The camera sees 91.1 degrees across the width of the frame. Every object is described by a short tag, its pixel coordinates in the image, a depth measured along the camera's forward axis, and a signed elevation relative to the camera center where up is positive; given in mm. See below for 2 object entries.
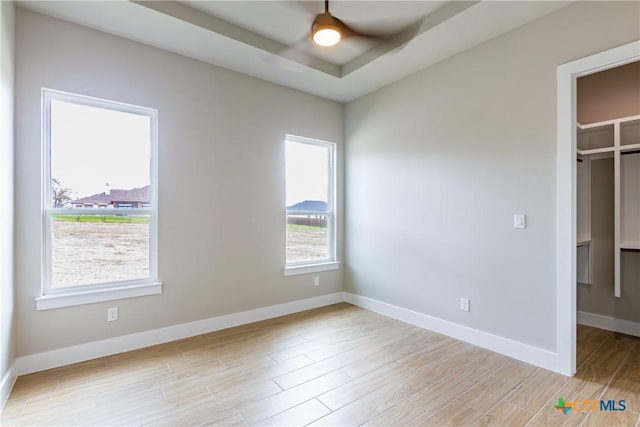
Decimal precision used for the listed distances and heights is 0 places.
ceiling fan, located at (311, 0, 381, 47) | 2521 +1511
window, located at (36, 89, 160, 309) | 2637 +130
